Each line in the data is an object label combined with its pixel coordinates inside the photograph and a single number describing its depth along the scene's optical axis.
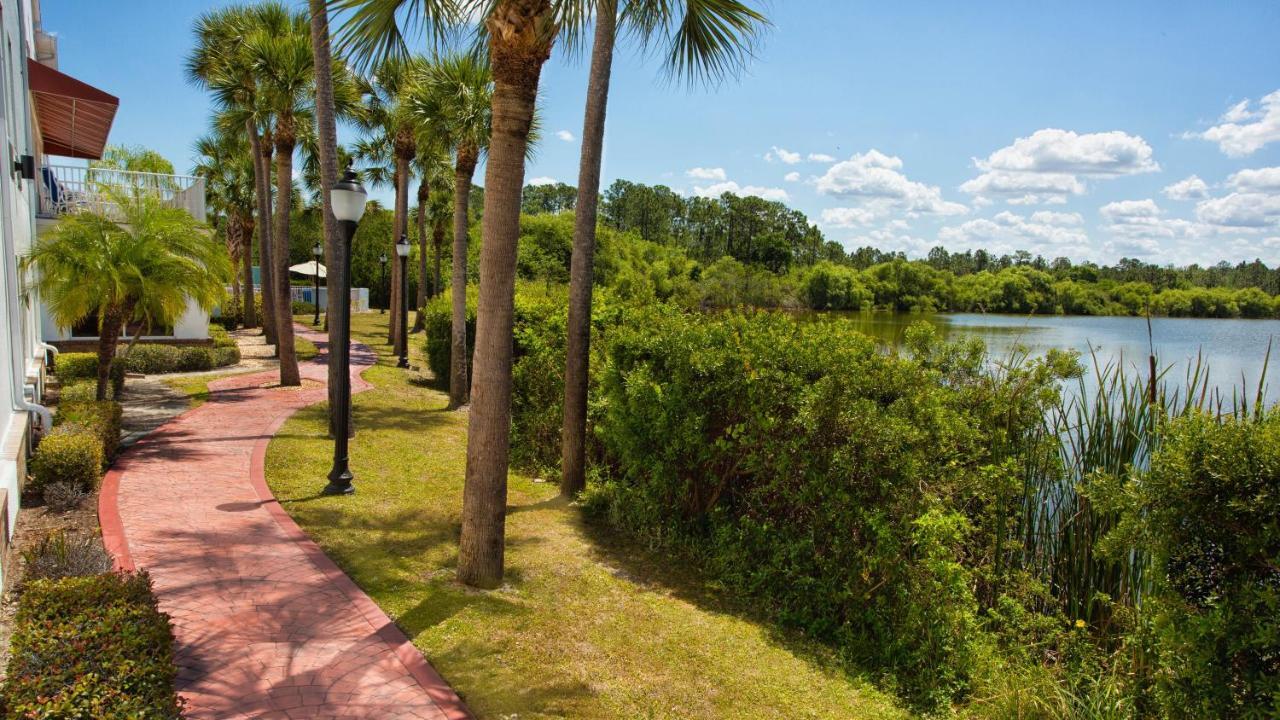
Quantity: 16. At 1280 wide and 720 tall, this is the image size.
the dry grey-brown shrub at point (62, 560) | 5.48
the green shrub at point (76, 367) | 15.14
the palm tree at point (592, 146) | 7.75
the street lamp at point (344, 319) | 8.78
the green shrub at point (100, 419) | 9.06
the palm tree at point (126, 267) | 10.39
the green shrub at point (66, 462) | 7.77
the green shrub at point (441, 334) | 18.62
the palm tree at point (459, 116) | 15.53
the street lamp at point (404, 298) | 21.67
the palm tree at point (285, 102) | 16.33
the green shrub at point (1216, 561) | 3.63
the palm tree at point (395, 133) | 23.28
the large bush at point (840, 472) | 5.83
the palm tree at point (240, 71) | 18.72
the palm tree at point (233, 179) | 32.34
